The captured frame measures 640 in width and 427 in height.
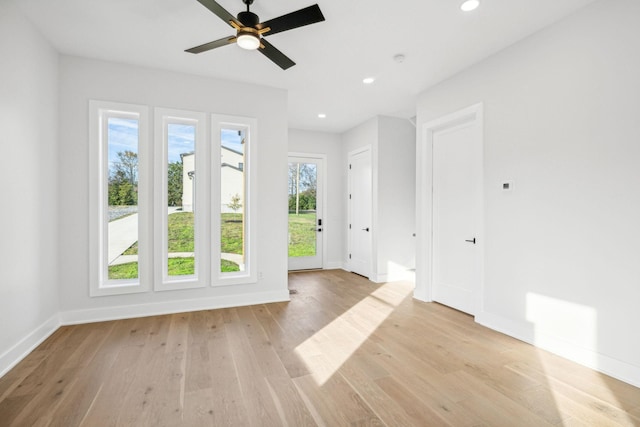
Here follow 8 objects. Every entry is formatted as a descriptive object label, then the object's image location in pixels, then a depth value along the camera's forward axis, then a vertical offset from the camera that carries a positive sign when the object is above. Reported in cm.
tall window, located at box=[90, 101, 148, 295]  347 +19
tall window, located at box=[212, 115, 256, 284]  395 +20
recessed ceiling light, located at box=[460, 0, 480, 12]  246 +172
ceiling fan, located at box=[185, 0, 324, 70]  216 +142
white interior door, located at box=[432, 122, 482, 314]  359 -2
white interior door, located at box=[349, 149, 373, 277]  576 +3
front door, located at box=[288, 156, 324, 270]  638 +0
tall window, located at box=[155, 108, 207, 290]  372 +19
